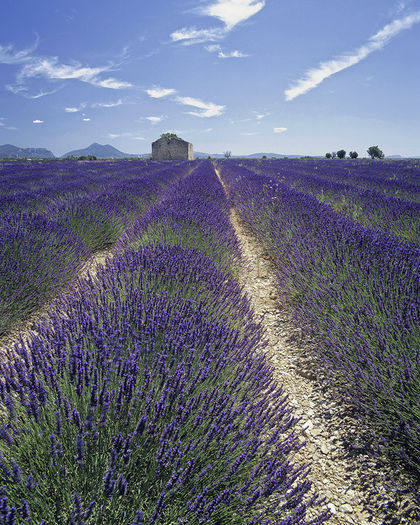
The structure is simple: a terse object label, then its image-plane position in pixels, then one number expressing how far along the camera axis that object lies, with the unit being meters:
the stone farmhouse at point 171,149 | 44.22
